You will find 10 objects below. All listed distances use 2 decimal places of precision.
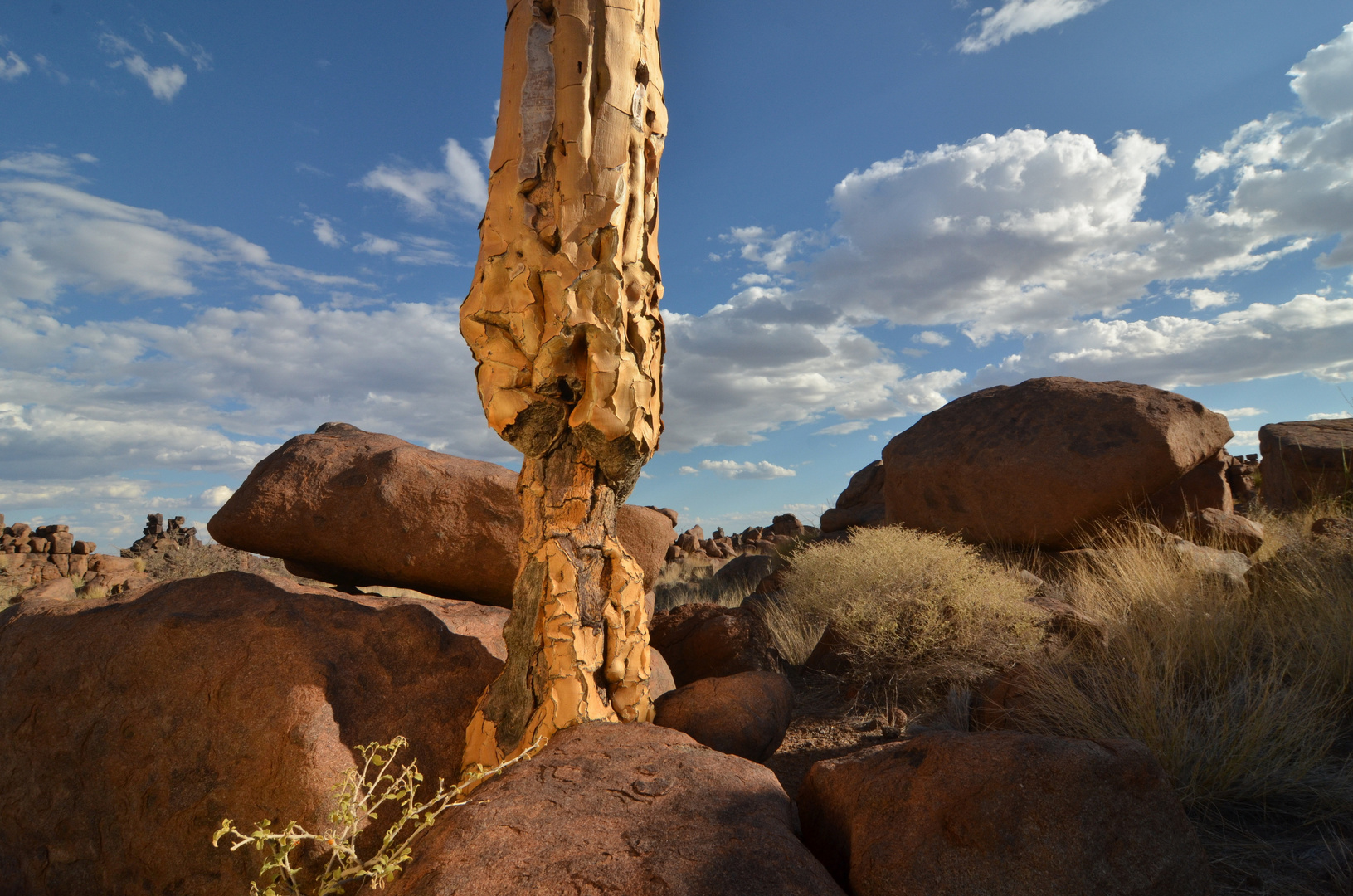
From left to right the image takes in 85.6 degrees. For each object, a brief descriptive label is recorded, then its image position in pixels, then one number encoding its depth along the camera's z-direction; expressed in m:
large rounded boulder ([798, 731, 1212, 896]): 2.01
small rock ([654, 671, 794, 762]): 3.33
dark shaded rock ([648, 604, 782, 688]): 4.84
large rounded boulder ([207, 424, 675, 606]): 4.62
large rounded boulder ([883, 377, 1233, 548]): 8.59
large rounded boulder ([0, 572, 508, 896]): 2.81
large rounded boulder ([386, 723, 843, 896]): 1.81
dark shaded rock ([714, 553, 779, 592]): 12.33
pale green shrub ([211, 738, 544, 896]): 1.99
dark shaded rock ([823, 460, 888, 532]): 14.37
